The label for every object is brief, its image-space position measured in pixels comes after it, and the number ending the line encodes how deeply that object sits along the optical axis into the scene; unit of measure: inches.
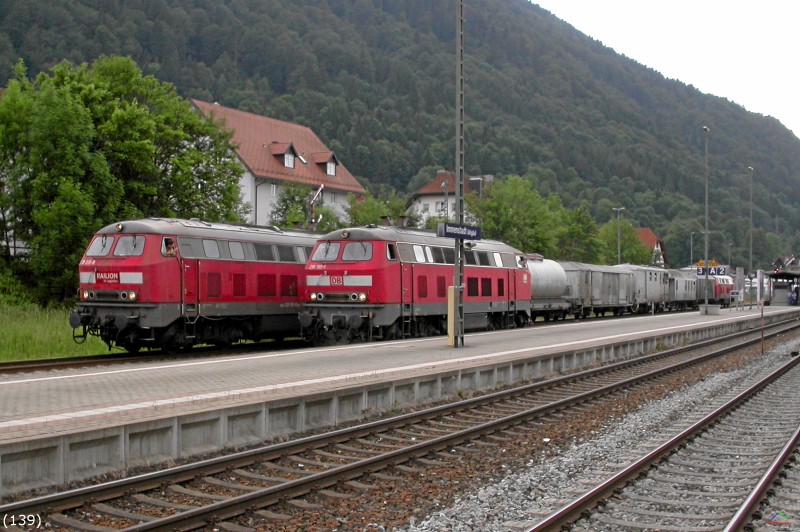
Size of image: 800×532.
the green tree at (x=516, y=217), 2591.0
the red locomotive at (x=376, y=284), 978.1
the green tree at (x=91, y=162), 1349.7
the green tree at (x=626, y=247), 4018.2
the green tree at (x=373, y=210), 2413.1
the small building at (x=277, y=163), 2691.9
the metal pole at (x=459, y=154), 885.2
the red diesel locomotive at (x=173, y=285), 834.2
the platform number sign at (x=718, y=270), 1951.3
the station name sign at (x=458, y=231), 842.8
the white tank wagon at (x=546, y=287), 1600.6
